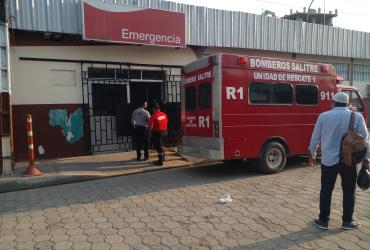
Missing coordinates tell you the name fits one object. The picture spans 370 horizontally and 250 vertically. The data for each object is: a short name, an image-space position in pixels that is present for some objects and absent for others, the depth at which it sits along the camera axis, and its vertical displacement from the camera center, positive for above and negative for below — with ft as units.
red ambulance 24.25 -0.23
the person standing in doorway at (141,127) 31.12 -2.11
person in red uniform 29.17 -2.16
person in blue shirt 14.69 -2.70
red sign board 30.94 +7.66
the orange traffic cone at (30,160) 25.22 -4.10
